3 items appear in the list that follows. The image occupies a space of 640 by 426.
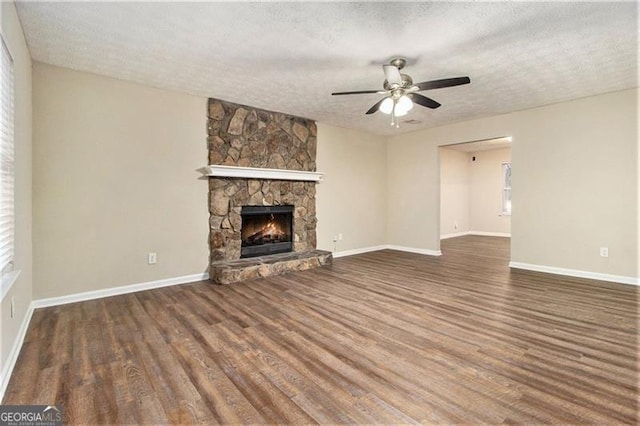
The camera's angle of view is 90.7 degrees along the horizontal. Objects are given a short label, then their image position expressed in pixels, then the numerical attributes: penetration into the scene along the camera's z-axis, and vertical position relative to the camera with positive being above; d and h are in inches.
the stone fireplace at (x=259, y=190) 178.2 +13.1
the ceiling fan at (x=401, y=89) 118.2 +47.5
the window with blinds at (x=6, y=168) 86.4 +12.9
